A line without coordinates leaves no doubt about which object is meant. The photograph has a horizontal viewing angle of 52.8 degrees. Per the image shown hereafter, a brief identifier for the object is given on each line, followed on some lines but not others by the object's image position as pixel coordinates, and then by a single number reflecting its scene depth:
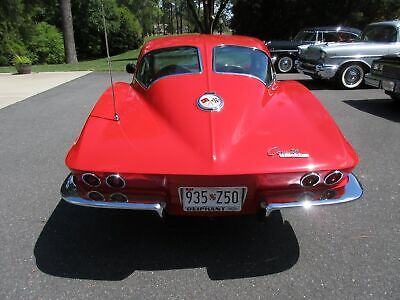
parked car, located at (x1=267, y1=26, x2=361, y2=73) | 13.65
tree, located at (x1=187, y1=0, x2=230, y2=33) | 28.87
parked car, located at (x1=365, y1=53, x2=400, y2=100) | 7.51
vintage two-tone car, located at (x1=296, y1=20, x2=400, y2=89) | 9.96
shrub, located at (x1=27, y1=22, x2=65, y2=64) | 25.42
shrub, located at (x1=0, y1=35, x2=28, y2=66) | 22.67
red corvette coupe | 2.58
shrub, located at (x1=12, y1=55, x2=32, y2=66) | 15.33
